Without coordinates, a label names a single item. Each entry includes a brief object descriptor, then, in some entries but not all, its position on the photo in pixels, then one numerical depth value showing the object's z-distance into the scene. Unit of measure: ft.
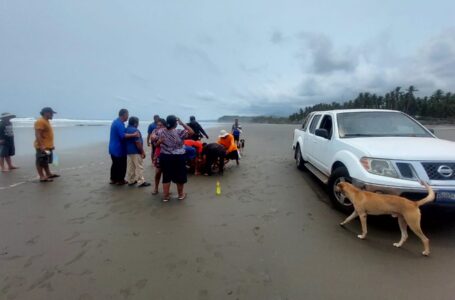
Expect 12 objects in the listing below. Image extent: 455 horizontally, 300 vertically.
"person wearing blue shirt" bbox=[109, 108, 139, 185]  21.84
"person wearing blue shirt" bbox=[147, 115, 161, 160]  28.76
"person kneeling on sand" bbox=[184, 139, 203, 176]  27.46
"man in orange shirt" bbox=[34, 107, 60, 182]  22.88
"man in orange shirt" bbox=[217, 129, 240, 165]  30.04
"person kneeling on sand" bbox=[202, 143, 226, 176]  27.20
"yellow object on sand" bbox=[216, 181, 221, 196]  20.62
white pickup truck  12.30
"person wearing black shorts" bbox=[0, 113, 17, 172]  28.27
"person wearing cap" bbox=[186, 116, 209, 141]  31.78
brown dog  11.28
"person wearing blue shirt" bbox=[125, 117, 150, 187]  22.02
